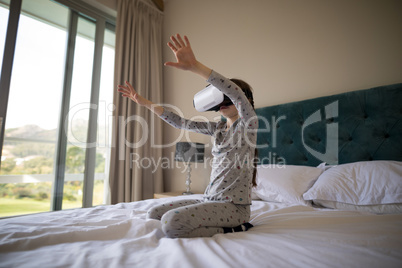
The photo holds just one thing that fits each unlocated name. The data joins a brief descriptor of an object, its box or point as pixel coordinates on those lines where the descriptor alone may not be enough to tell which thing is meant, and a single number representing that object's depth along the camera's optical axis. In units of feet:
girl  3.06
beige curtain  8.96
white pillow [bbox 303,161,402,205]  4.13
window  7.36
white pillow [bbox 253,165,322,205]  5.16
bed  2.19
